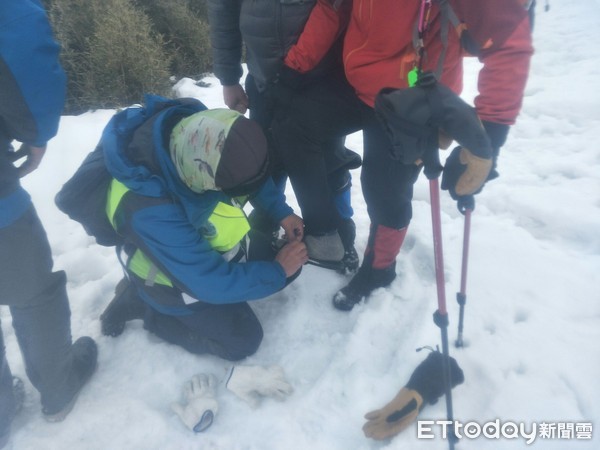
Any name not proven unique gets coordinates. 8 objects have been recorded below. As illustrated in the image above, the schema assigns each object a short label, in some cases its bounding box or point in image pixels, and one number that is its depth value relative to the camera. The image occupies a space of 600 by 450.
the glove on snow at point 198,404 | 1.78
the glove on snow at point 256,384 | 1.88
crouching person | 1.58
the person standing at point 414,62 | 1.25
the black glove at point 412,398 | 1.66
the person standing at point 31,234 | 1.31
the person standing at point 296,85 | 1.79
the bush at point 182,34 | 5.33
